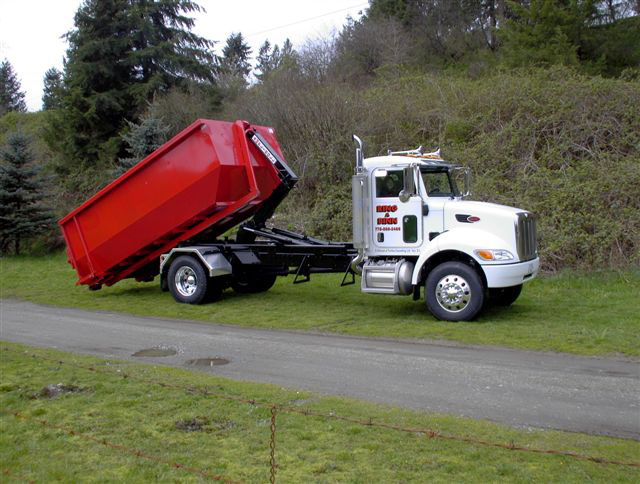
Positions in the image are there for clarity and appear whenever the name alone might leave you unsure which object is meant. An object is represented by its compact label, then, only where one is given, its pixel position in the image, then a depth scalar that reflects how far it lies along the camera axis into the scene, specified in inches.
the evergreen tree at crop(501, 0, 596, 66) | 972.6
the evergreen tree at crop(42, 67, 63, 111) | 1326.3
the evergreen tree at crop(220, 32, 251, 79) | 3115.2
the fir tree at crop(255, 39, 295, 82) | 1406.0
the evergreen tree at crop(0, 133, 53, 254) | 977.5
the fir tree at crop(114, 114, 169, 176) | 1027.9
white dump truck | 431.8
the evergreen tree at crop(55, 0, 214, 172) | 1256.2
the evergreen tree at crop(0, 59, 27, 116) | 3521.2
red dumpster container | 516.4
